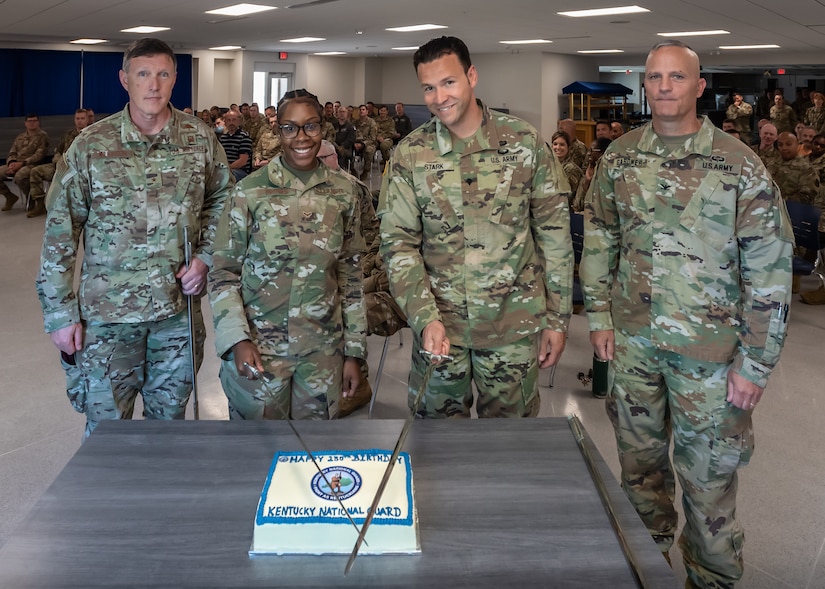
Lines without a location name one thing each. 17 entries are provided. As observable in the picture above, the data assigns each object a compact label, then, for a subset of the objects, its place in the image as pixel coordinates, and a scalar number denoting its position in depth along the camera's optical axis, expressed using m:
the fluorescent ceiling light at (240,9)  11.47
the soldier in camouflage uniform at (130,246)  2.54
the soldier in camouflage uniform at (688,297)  2.13
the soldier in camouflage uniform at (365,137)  15.67
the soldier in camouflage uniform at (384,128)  18.48
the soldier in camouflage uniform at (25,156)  11.41
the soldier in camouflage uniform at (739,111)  18.69
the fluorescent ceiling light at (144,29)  15.05
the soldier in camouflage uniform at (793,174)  7.54
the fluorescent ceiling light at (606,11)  11.10
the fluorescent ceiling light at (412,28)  14.58
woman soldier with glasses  2.36
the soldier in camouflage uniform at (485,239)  2.37
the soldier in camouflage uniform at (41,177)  10.94
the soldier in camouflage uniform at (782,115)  16.89
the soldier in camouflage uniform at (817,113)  14.50
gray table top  1.25
